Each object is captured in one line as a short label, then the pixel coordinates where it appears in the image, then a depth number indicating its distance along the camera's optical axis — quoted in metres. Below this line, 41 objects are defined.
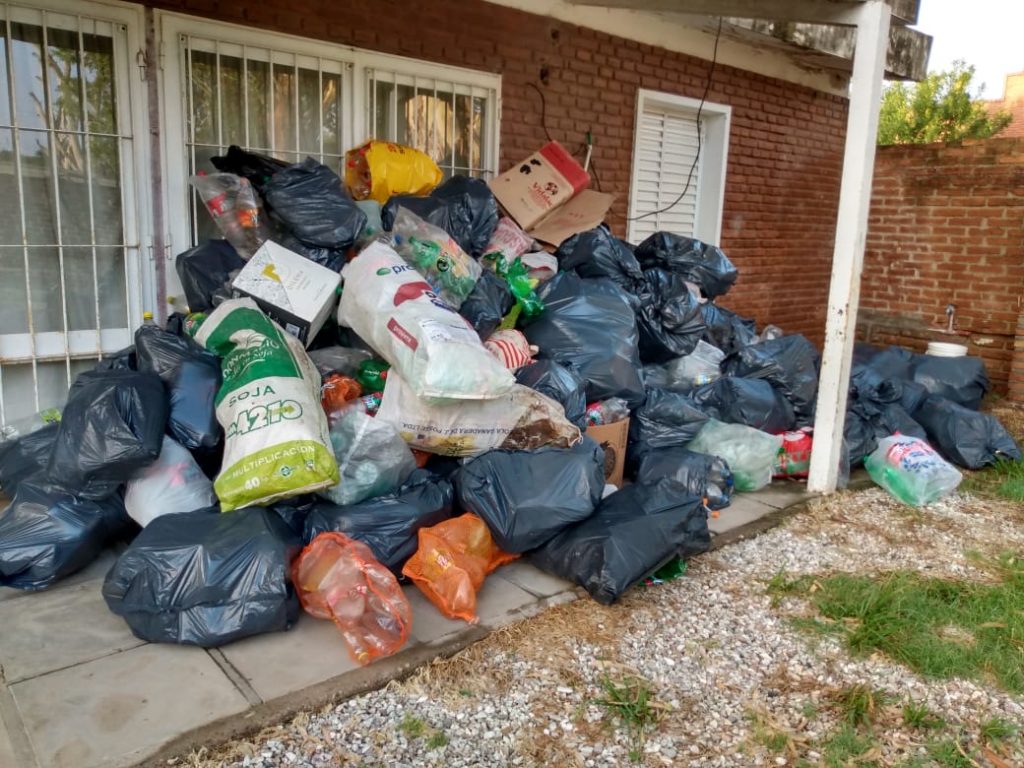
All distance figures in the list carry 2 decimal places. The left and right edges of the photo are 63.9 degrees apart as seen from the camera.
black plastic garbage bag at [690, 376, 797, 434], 4.66
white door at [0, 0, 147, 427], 3.68
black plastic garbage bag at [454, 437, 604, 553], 3.17
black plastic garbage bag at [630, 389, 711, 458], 4.36
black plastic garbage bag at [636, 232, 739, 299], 5.33
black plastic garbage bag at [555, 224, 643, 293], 4.88
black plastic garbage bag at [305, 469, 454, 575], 3.05
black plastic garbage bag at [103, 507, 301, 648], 2.64
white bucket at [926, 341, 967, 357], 6.73
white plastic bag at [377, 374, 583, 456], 3.33
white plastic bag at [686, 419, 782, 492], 4.39
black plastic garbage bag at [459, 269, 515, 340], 4.09
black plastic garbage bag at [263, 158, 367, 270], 3.96
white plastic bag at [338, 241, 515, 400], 3.15
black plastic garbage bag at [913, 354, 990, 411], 6.14
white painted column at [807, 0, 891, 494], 4.09
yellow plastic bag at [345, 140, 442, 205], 4.47
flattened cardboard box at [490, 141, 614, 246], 5.05
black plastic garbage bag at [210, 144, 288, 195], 4.10
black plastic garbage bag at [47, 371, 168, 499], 2.92
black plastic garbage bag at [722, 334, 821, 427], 4.93
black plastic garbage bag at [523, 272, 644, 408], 4.23
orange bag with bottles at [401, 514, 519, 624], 2.89
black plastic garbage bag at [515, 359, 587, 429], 3.82
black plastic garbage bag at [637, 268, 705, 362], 4.89
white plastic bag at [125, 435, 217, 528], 3.08
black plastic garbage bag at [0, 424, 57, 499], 3.37
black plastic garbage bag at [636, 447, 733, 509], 4.05
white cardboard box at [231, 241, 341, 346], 3.71
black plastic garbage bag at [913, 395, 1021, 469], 5.04
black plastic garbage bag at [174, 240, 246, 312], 3.91
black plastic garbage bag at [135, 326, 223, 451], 3.26
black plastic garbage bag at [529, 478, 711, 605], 3.05
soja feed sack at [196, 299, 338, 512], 2.87
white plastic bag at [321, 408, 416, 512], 3.19
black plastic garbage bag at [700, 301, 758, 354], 5.40
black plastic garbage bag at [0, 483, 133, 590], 3.01
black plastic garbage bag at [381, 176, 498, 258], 4.42
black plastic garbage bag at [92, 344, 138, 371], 3.66
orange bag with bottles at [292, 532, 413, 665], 2.62
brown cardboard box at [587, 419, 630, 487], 4.07
